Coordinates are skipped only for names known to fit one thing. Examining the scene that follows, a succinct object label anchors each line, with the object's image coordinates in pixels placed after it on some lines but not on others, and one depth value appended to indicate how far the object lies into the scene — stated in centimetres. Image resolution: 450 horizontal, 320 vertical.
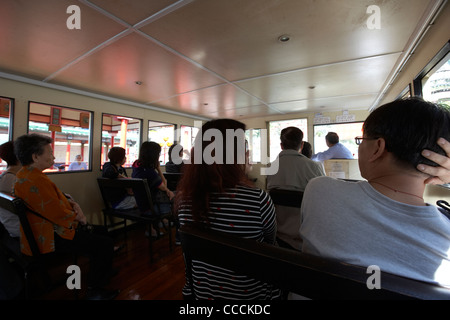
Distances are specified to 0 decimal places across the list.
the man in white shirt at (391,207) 49
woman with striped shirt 83
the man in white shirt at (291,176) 144
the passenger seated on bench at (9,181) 162
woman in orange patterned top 143
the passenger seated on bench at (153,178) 248
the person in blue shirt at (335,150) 294
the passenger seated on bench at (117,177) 265
